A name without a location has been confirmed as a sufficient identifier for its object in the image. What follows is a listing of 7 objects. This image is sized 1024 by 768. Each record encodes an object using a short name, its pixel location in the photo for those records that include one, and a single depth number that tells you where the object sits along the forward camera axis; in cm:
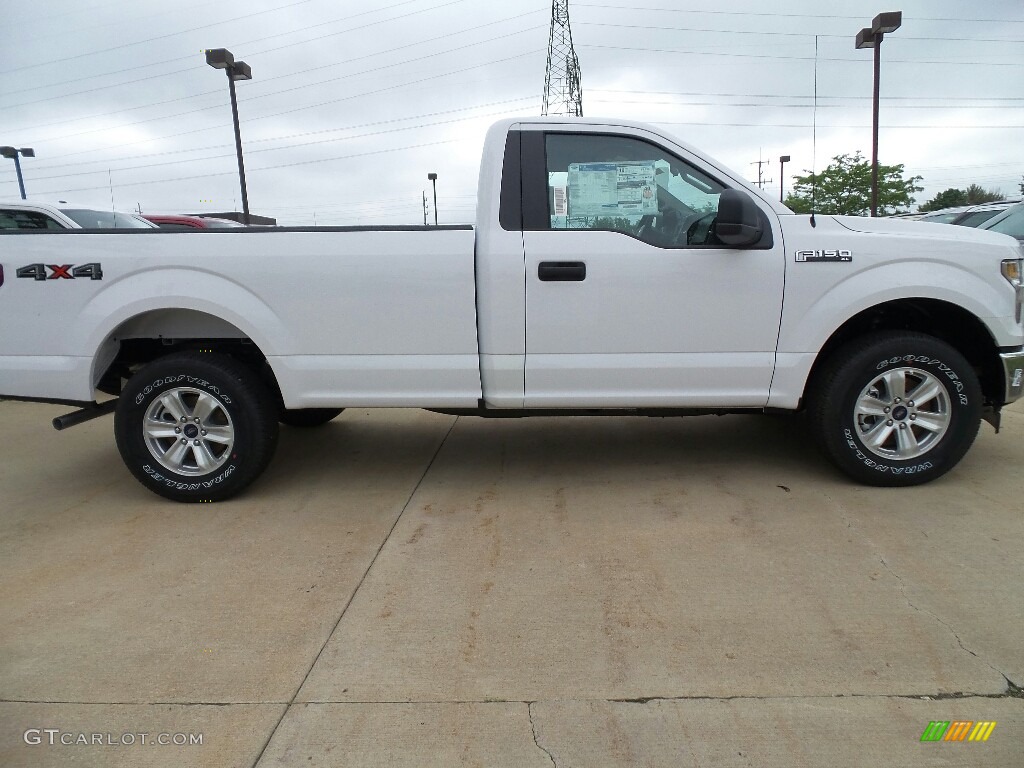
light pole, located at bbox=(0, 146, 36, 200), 2731
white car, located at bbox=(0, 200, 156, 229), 840
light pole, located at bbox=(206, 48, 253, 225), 1418
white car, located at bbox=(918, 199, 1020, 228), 957
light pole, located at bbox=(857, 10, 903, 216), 1243
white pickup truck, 350
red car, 1329
